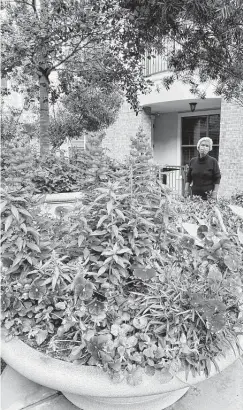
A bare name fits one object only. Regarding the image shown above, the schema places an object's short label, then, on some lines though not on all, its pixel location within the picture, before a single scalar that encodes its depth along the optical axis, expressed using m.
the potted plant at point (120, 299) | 1.53
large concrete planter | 1.49
